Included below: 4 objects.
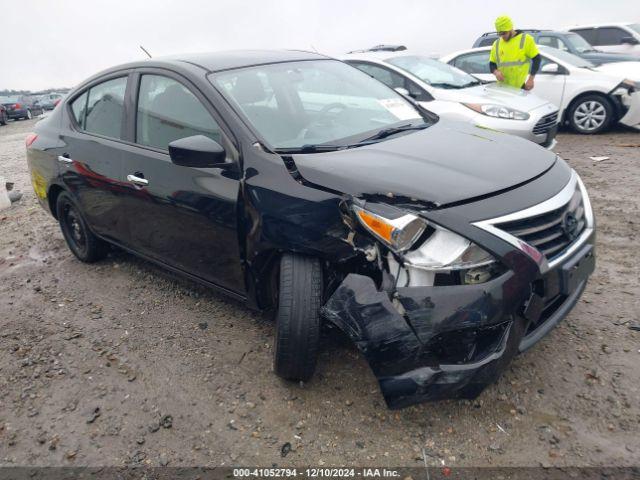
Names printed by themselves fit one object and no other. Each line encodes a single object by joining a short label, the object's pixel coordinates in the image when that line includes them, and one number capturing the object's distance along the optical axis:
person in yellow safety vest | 7.10
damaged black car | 2.18
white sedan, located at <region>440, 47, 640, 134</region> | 7.76
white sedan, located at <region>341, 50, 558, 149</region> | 6.09
